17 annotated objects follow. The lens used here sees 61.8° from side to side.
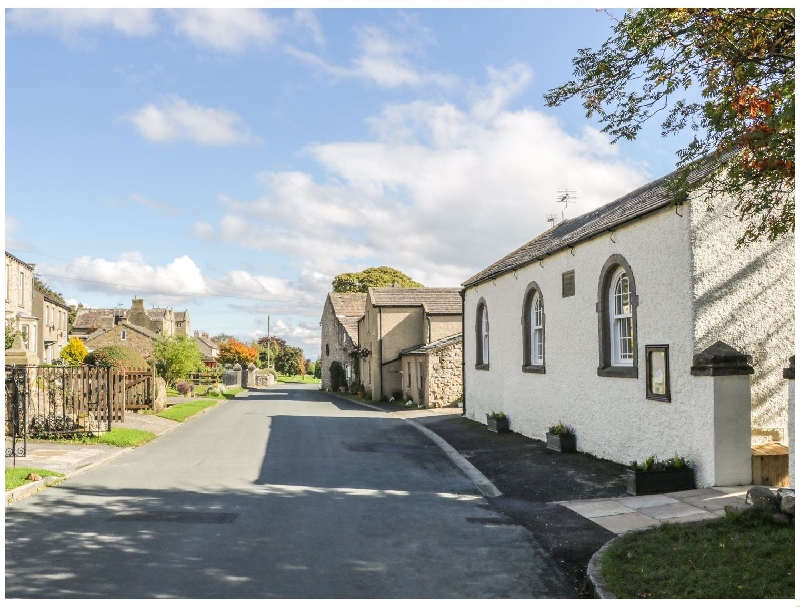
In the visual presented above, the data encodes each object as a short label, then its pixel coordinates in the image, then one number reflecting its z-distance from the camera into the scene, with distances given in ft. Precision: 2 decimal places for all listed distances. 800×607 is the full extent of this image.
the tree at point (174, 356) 122.21
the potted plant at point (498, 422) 62.64
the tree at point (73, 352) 141.08
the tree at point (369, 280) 230.89
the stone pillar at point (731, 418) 32.27
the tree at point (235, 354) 266.77
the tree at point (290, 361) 337.72
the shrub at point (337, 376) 167.32
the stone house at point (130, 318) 233.96
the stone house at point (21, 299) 145.37
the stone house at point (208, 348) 313.12
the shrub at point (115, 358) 90.79
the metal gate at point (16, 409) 46.68
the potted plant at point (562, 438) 48.06
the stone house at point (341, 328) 157.58
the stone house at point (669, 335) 32.96
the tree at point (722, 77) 23.03
